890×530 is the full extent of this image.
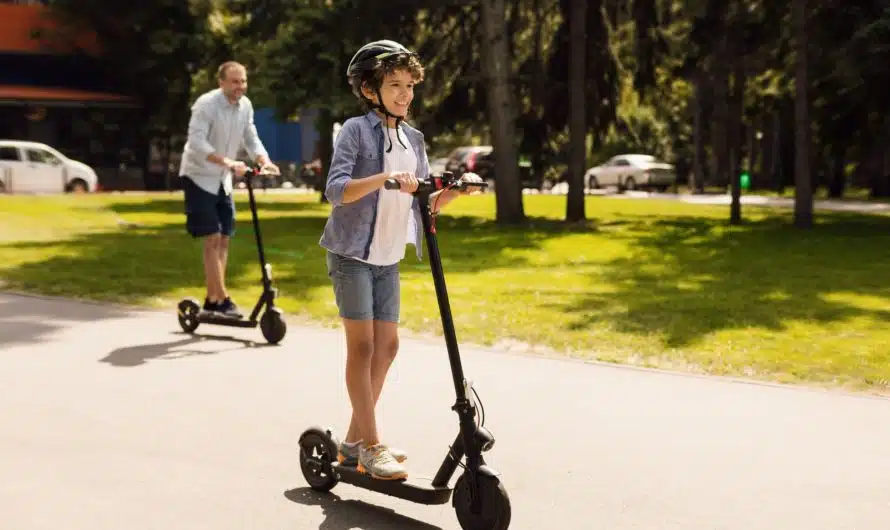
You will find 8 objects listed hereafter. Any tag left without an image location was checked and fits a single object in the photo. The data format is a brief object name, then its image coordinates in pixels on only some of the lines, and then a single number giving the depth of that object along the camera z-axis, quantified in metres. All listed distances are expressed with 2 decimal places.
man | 9.85
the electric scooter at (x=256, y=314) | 9.65
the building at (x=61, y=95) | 46.47
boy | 5.16
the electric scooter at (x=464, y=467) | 4.82
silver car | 49.81
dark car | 50.78
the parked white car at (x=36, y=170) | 38.69
